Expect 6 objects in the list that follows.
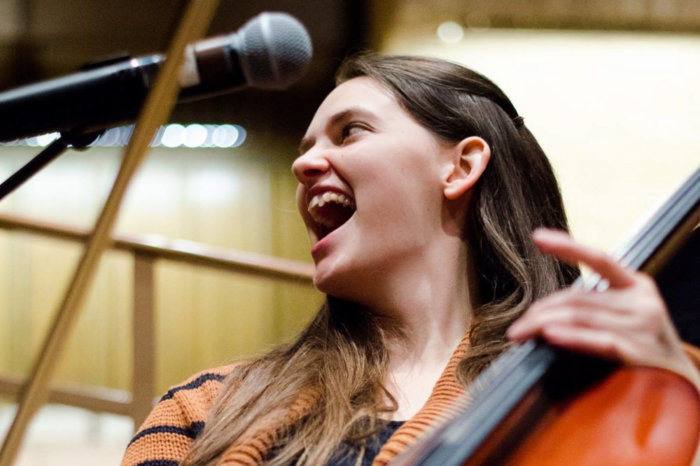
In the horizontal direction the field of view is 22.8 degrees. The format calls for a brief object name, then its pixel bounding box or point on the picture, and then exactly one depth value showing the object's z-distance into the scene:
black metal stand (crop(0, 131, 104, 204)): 1.31
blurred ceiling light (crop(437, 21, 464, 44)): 3.72
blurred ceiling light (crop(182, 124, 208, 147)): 4.71
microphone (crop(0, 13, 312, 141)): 1.30
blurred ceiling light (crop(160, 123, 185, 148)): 4.72
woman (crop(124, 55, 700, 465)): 1.47
